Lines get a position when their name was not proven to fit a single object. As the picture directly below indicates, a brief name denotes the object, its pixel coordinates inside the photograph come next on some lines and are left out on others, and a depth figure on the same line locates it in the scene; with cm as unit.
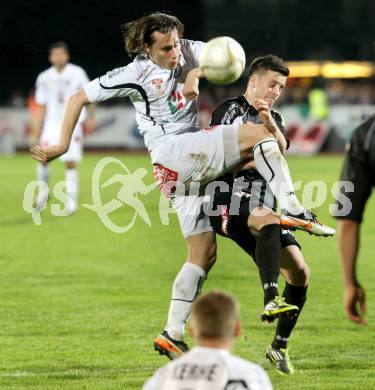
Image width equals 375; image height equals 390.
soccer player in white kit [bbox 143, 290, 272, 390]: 761
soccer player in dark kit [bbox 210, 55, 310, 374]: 1291
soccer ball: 1377
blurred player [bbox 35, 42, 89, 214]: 3334
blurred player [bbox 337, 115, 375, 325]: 896
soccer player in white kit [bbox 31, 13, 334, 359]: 1318
